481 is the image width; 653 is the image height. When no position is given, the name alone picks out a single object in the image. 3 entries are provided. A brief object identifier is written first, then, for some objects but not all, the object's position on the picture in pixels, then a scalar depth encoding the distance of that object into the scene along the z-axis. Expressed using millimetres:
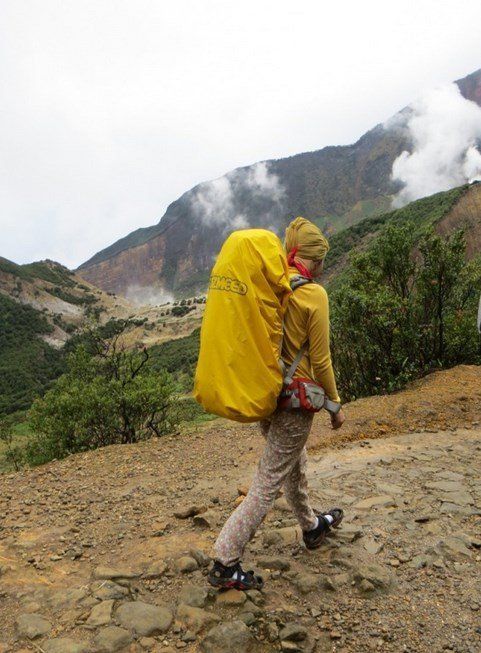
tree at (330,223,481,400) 10619
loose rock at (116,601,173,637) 2986
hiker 3184
